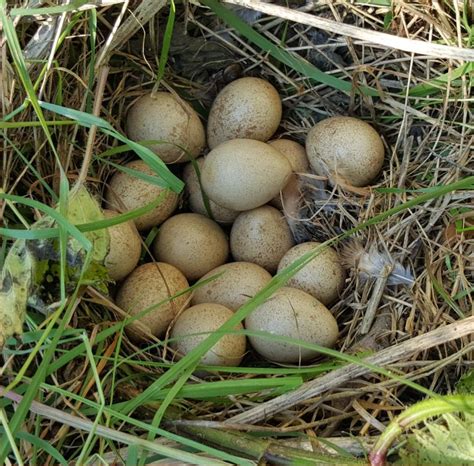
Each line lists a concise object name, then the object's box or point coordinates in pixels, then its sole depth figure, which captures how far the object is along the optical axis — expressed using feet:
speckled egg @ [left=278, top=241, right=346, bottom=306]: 1.25
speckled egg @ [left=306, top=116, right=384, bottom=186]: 1.29
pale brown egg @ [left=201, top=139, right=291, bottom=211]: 1.25
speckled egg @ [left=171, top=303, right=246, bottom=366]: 1.13
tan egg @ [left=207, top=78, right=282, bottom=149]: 1.33
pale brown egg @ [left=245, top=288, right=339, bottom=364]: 1.14
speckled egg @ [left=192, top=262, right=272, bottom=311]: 1.22
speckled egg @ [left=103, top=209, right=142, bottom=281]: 1.18
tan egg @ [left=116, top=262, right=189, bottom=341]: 1.18
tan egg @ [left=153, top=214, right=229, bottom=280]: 1.28
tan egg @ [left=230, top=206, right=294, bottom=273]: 1.30
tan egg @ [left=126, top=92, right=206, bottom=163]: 1.32
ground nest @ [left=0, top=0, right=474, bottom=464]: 0.99
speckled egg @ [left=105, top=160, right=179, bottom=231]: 1.28
